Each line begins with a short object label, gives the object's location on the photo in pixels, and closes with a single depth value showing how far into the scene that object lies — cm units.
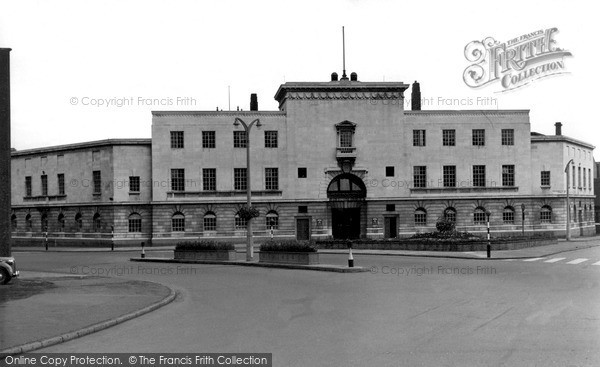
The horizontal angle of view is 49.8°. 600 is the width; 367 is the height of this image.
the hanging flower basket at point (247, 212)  3266
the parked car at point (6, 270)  2052
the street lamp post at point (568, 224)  5216
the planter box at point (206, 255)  3294
